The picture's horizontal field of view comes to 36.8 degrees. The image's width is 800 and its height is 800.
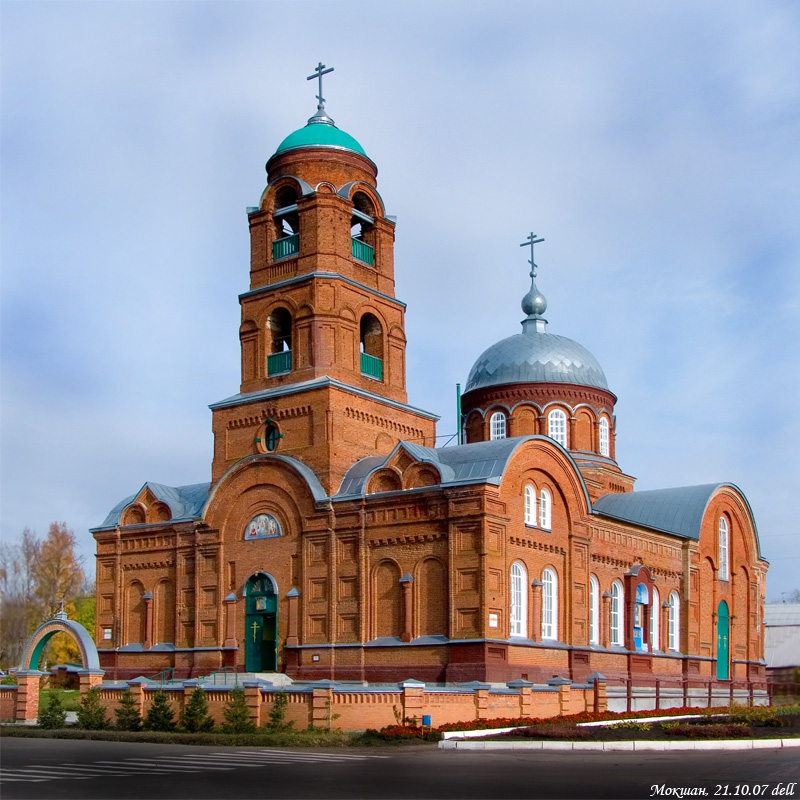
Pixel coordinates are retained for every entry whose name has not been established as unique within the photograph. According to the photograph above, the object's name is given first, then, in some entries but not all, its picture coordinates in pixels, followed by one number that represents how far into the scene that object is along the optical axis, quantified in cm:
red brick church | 2909
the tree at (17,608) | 4703
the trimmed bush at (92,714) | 2566
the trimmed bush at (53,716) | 2598
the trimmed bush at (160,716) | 2475
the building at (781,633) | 5122
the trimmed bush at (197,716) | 2419
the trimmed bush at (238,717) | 2358
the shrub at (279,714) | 2344
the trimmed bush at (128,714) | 2522
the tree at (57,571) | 5431
